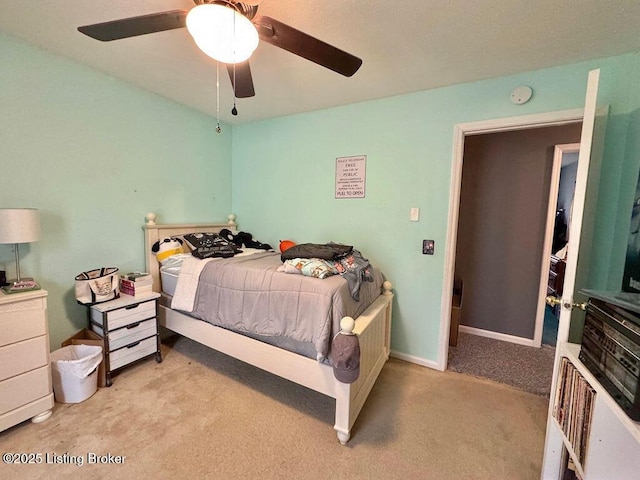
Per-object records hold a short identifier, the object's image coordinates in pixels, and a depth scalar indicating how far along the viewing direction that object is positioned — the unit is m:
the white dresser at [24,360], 1.50
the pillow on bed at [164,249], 2.47
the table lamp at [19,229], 1.55
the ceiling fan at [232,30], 1.05
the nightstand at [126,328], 1.96
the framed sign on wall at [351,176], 2.51
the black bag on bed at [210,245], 2.32
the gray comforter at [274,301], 1.59
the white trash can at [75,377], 1.75
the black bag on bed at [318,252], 1.95
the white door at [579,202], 1.18
